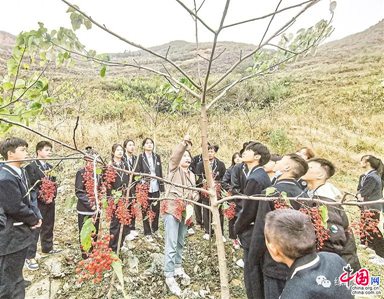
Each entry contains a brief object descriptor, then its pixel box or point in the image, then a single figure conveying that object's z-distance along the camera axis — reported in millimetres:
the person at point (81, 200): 4234
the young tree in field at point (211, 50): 1187
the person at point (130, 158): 5246
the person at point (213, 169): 5567
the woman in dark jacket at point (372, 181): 5004
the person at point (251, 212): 2954
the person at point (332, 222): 2545
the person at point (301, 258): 1472
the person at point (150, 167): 5391
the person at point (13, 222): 2992
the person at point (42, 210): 4108
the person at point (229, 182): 5212
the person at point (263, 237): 2566
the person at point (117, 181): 4555
